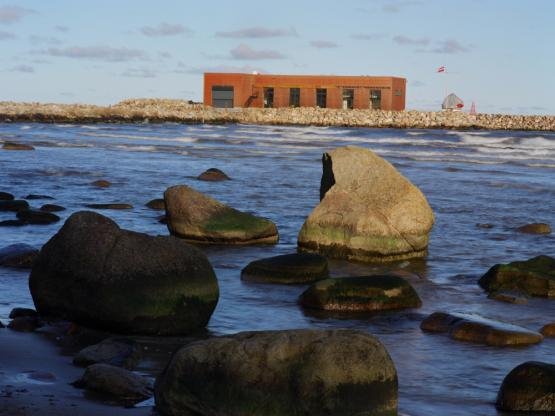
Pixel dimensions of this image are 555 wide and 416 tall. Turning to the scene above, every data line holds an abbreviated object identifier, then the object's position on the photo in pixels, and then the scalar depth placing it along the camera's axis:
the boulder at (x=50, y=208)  20.27
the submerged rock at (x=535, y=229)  19.33
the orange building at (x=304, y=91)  102.94
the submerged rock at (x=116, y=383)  7.75
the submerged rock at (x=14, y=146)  42.01
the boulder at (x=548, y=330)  10.86
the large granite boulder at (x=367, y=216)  15.58
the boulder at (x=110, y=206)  21.36
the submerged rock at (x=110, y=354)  8.74
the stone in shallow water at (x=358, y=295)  11.71
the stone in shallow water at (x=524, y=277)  13.12
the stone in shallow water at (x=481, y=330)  10.25
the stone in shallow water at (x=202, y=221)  16.48
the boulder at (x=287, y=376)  7.01
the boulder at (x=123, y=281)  9.88
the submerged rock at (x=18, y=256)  13.58
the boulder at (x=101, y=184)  26.79
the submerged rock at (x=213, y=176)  29.51
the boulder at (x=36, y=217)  18.09
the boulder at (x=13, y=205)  20.05
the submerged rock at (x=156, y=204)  21.77
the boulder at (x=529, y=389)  7.90
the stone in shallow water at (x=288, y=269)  13.30
